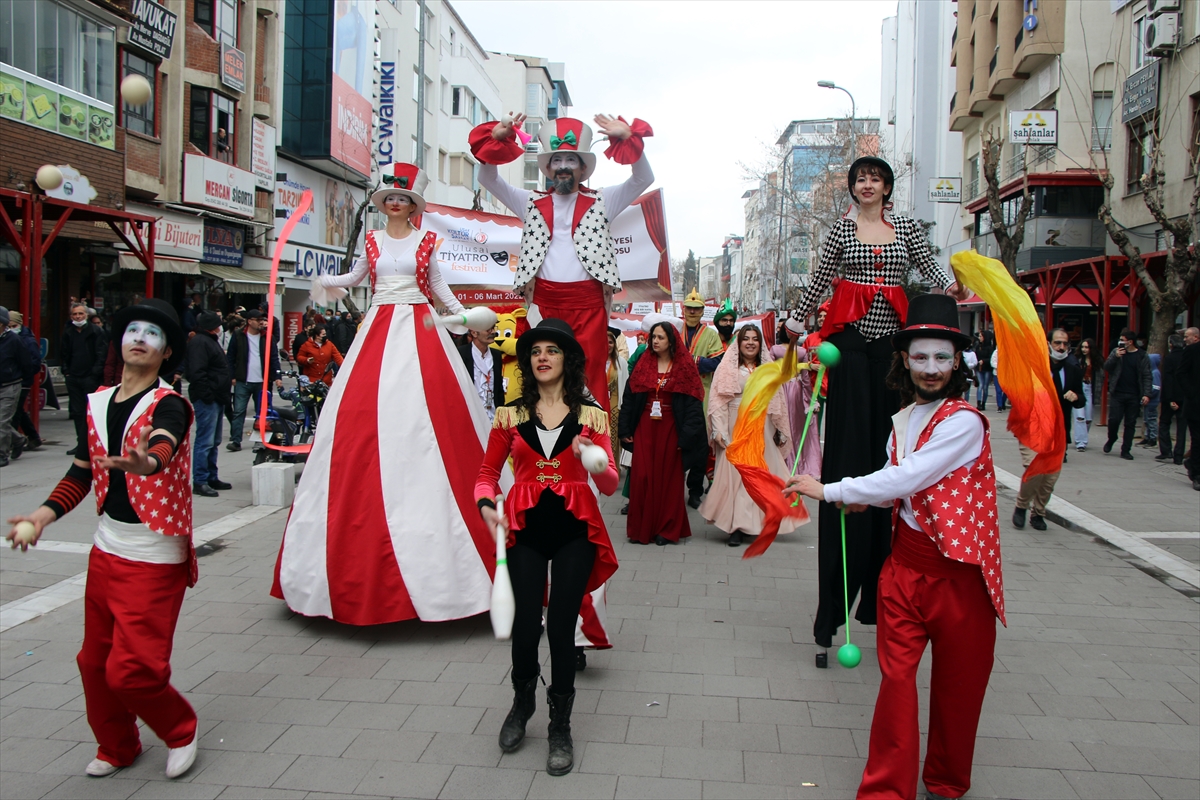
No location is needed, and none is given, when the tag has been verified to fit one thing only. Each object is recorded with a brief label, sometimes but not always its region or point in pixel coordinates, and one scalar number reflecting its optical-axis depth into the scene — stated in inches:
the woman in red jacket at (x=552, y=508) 144.5
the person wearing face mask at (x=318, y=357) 457.7
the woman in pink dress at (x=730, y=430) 305.7
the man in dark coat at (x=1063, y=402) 329.7
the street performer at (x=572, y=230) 195.3
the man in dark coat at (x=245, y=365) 481.7
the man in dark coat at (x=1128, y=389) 538.6
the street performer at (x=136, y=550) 133.6
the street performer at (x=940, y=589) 126.2
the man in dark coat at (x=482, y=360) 339.0
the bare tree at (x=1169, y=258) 601.9
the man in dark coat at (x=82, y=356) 439.3
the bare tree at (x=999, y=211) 815.1
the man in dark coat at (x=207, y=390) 371.6
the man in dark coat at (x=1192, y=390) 435.2
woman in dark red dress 302.7
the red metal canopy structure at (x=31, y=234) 470.0
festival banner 346.3
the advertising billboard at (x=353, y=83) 1270.9
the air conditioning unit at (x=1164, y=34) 727.7
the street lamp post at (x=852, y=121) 1244.5
